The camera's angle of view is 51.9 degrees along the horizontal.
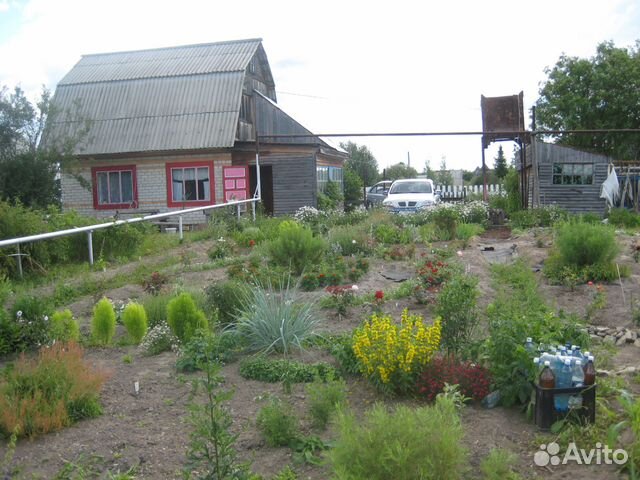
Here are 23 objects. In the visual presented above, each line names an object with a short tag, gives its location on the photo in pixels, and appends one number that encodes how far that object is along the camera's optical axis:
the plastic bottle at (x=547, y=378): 4.16
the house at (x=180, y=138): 23.78
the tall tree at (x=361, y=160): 47.97
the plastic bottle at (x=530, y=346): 4.60
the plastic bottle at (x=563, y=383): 4.20
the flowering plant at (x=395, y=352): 4.89
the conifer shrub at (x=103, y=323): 6.72
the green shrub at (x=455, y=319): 5.64
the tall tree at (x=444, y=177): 46.09
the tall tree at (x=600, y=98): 27.44
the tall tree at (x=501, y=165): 35.00
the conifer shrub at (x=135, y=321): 6.71
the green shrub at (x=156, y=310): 7.47
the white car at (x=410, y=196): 22.19
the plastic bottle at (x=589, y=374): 4.19
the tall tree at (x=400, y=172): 45.69
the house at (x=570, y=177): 20.98
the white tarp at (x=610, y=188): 20.48
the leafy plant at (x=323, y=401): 4.45
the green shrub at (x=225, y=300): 7.14
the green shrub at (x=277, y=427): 4.27
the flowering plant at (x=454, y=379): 4.78
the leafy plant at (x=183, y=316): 6.47
